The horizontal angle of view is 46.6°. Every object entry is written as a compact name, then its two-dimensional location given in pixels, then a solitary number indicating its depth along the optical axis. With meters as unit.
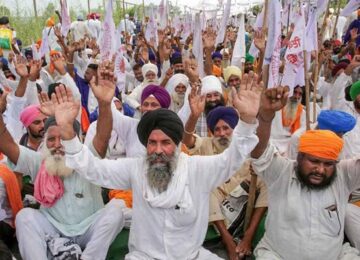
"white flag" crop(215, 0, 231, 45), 7.05
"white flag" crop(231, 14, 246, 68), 6.09
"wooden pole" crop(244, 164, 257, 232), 3.33
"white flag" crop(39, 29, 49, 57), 6.29
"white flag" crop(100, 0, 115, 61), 5.36
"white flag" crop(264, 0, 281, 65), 3.38
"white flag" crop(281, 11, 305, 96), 3.38
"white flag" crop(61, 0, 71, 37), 6.33
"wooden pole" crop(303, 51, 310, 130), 3.36
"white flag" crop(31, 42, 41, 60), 6.16
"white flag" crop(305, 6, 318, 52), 3.79
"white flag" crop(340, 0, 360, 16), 4.62
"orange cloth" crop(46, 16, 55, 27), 8.69
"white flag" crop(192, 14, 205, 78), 5.92
